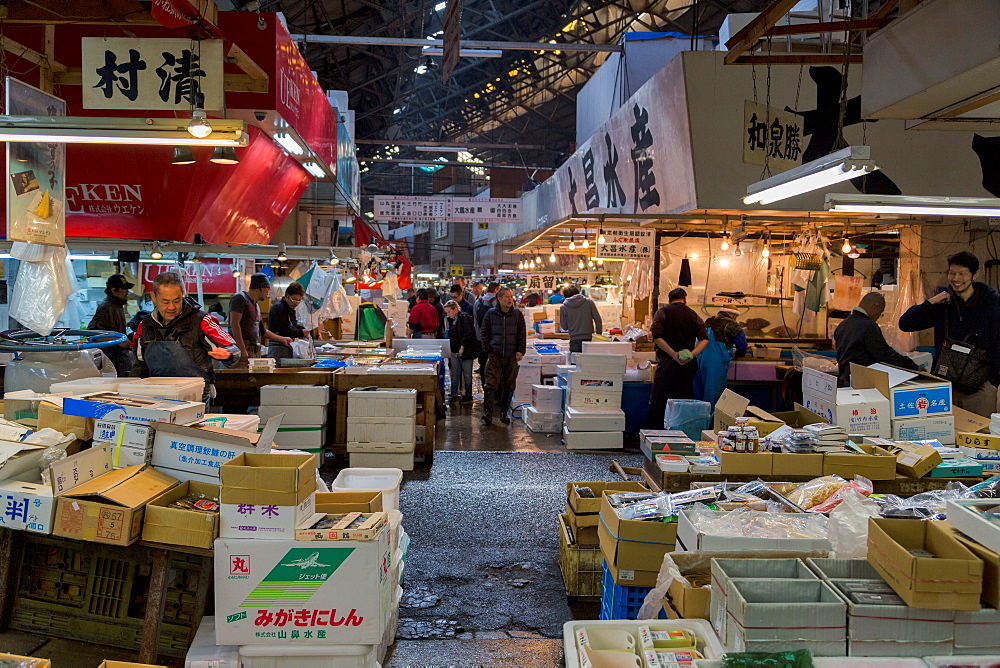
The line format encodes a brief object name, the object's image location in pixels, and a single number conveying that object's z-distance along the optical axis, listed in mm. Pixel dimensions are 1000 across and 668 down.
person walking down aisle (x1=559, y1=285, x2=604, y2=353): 10750
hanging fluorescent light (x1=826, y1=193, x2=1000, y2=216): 4523
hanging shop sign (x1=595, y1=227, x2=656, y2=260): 11250
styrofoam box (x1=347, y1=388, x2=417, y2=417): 7434
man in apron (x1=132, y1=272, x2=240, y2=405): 5684
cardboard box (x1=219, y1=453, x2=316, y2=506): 3148
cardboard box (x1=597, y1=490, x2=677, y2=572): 3535
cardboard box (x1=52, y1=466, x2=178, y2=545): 3248
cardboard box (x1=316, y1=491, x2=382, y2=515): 3812
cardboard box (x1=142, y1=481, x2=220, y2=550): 3270
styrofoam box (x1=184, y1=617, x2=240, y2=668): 3189
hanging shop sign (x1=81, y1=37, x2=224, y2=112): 4754
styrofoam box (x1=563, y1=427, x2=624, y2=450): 8883
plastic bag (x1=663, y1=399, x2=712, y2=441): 7891
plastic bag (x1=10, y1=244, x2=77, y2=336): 4574
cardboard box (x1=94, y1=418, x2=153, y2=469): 3680
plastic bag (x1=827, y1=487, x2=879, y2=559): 3041
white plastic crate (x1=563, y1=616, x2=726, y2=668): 2600
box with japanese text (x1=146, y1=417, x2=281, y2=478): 3635
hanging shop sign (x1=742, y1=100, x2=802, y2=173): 7500
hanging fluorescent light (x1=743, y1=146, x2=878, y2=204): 3904
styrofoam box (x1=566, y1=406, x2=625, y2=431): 8867
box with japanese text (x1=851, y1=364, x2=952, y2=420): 5305
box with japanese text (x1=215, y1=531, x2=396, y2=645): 3174
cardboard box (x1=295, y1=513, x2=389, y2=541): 3172
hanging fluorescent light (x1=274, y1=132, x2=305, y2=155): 6859
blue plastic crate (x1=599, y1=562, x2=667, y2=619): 3623
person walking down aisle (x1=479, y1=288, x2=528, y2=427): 9984
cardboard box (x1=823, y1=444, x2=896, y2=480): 4555
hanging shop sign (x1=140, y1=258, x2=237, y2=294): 12559
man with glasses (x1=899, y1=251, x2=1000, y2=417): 6035
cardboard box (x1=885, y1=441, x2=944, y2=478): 4582
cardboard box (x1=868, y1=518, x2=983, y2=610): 2301
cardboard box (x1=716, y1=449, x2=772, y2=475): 4613
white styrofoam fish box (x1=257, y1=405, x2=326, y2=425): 7430
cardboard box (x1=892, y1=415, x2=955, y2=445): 5328
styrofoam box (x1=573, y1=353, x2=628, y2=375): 8844
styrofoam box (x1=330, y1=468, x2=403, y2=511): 4531
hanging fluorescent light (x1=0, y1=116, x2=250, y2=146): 3842
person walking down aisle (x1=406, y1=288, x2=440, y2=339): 13352
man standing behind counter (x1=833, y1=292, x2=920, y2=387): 6527
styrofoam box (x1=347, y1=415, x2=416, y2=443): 7492
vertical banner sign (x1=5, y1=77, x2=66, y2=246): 4465
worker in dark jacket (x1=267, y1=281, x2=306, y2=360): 10195
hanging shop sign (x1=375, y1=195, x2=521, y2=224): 20734
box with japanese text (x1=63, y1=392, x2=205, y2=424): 3723
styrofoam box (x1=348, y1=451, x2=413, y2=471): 7523
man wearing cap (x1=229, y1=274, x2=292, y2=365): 8727
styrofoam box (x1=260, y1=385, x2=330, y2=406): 7430
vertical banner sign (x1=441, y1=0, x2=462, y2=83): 9773
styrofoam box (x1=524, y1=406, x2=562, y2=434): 9891
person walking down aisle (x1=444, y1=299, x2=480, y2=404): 11461
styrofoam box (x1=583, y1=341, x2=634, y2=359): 9914
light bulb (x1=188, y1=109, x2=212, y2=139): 3760
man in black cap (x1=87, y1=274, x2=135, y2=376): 8148
